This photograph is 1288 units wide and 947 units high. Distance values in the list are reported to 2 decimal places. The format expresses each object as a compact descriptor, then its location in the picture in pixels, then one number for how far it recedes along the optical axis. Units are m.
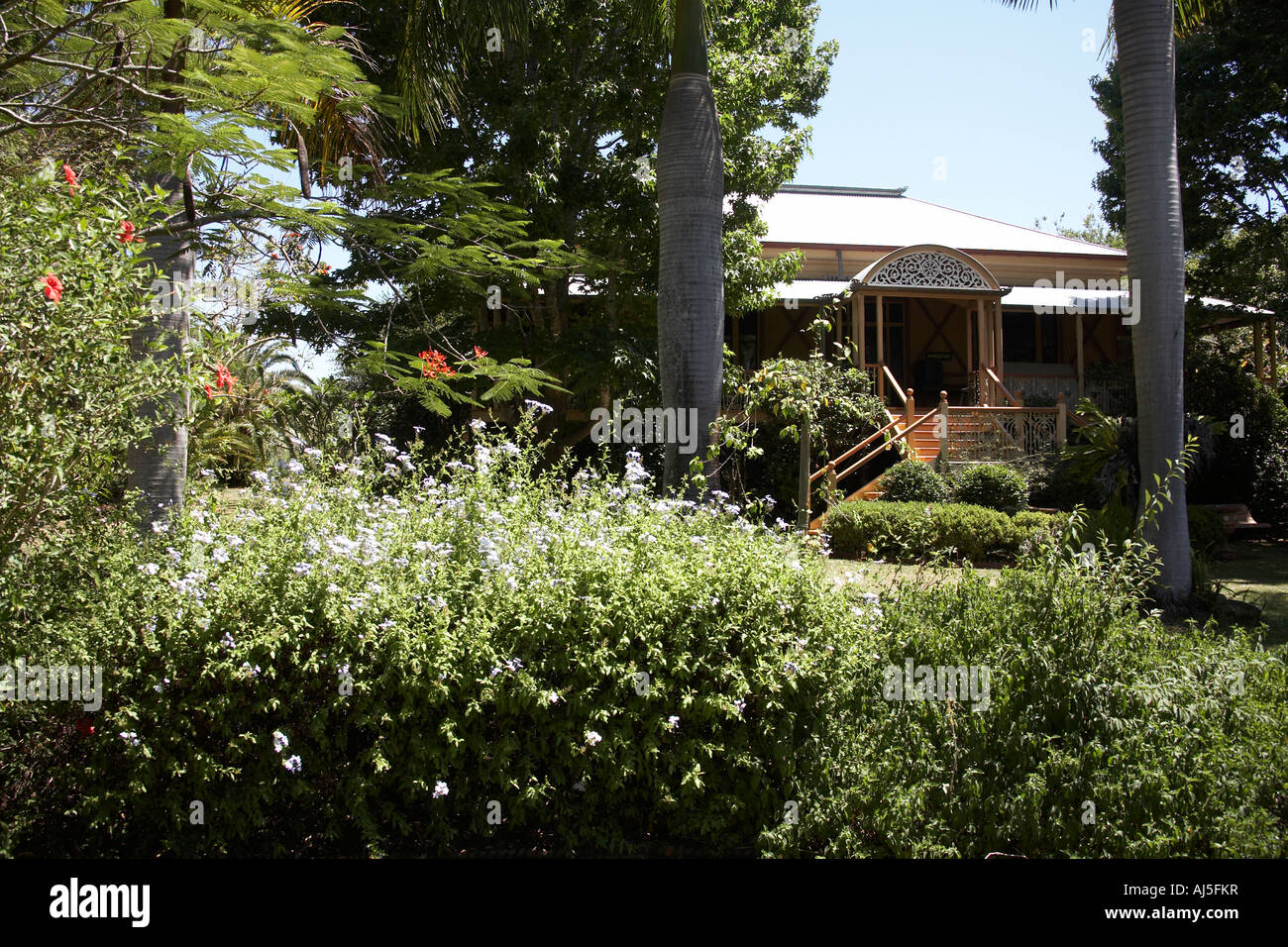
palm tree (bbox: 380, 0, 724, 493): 8.34
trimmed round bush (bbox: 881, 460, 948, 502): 15.55
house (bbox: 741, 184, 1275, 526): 17.97
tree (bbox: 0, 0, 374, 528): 6.05
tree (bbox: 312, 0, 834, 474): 13.54
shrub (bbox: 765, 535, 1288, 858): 4.37
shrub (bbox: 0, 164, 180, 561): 4.47
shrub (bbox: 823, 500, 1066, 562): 13.20
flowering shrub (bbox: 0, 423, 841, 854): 4.38
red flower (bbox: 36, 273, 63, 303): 4.28
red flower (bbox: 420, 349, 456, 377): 7.01
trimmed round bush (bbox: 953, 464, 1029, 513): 15.18
